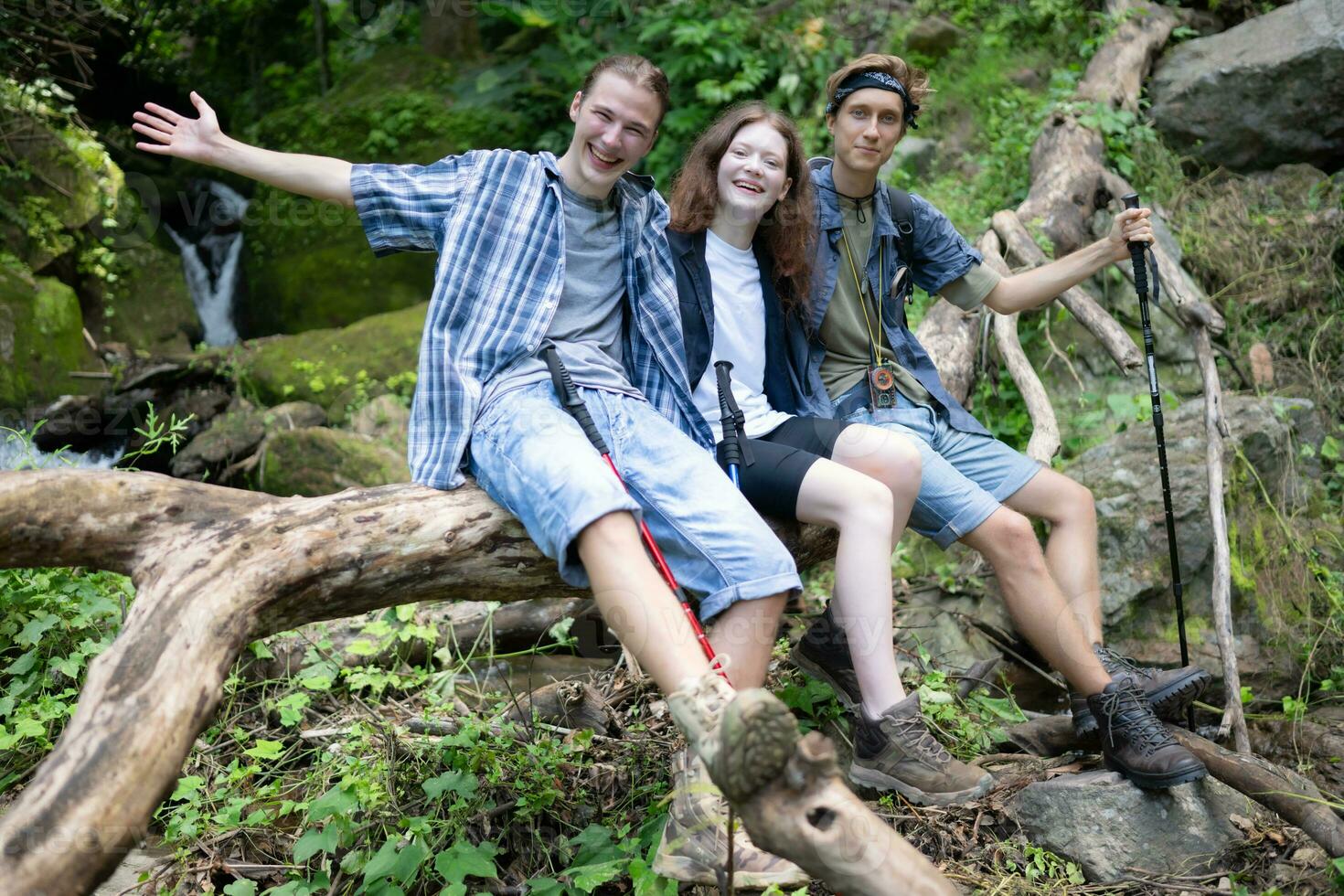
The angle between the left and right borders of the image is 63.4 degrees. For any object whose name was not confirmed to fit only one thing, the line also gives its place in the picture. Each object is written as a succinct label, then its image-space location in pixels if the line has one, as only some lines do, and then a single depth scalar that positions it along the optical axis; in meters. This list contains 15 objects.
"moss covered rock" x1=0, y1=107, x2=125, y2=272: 7.27
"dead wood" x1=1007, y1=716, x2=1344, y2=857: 2.98
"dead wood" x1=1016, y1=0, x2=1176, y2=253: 6.02
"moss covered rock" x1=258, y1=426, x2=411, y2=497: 6.04
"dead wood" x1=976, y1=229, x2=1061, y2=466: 4.33
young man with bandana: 3.19
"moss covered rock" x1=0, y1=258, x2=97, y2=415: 6.88
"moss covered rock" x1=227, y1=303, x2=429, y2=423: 7.49
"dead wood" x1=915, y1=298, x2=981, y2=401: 5.00
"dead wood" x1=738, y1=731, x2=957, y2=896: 2.14
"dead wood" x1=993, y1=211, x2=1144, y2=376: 4.51
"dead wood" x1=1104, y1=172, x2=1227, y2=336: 4.60
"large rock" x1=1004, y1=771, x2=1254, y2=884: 3.05
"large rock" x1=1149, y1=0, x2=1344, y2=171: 6.37
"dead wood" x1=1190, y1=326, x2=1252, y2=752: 3.79
